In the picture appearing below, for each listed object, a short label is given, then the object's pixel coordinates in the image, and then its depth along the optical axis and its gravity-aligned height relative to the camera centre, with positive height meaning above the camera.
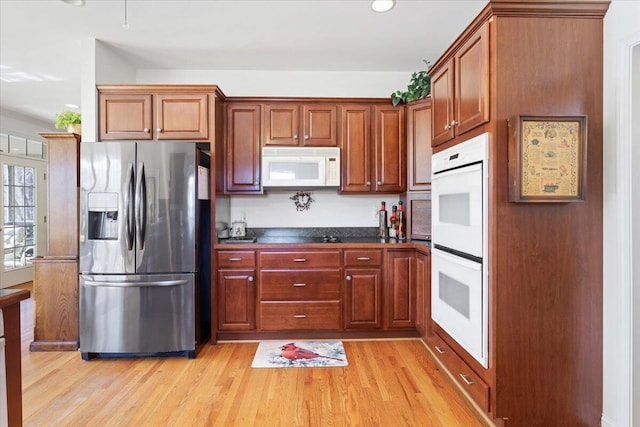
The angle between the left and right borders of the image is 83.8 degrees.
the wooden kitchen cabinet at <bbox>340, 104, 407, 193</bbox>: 3.48 +0.65
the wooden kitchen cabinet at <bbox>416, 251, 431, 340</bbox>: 2.90 -0.69
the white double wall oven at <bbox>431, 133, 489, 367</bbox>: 1.86 -0.19
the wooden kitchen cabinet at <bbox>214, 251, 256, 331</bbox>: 3.15 -0.64
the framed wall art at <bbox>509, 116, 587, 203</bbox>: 1.69 +0.26
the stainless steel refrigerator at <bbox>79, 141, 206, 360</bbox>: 2.81 -0.27
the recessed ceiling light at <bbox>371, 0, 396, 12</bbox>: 2.54 +1.50
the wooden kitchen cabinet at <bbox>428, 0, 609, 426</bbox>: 1.77 -0.16
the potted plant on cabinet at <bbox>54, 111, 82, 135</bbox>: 3.17 +0.81
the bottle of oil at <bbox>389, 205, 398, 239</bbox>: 3.61 -0.14
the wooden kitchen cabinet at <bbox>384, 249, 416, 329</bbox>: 3.20 -0.68
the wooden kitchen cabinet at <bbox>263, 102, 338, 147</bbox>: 3.44 +0.85
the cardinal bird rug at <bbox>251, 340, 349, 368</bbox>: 2.76 -1.17
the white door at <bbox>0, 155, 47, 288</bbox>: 5.25 -0.07
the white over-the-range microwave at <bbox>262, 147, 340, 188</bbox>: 3.39 +0.43
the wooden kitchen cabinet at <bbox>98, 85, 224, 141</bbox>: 3.10 +0.86
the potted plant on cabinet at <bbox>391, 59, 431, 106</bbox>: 3.36 +1.16
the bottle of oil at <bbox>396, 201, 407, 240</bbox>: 3.57 -0.13
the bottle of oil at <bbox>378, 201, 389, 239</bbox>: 3.73 -0.10
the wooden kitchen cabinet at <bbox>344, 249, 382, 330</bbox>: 3.18 -0.68
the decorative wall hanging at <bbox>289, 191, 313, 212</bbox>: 3.81 +0.13
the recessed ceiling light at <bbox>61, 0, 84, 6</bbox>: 2.51 +1.49
